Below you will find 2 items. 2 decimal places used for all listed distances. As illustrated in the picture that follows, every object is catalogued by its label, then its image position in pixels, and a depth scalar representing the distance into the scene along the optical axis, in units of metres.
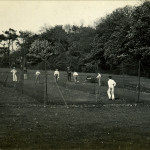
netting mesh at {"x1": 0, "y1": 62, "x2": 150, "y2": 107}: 24.97
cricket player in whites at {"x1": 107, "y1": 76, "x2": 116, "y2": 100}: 25.86
